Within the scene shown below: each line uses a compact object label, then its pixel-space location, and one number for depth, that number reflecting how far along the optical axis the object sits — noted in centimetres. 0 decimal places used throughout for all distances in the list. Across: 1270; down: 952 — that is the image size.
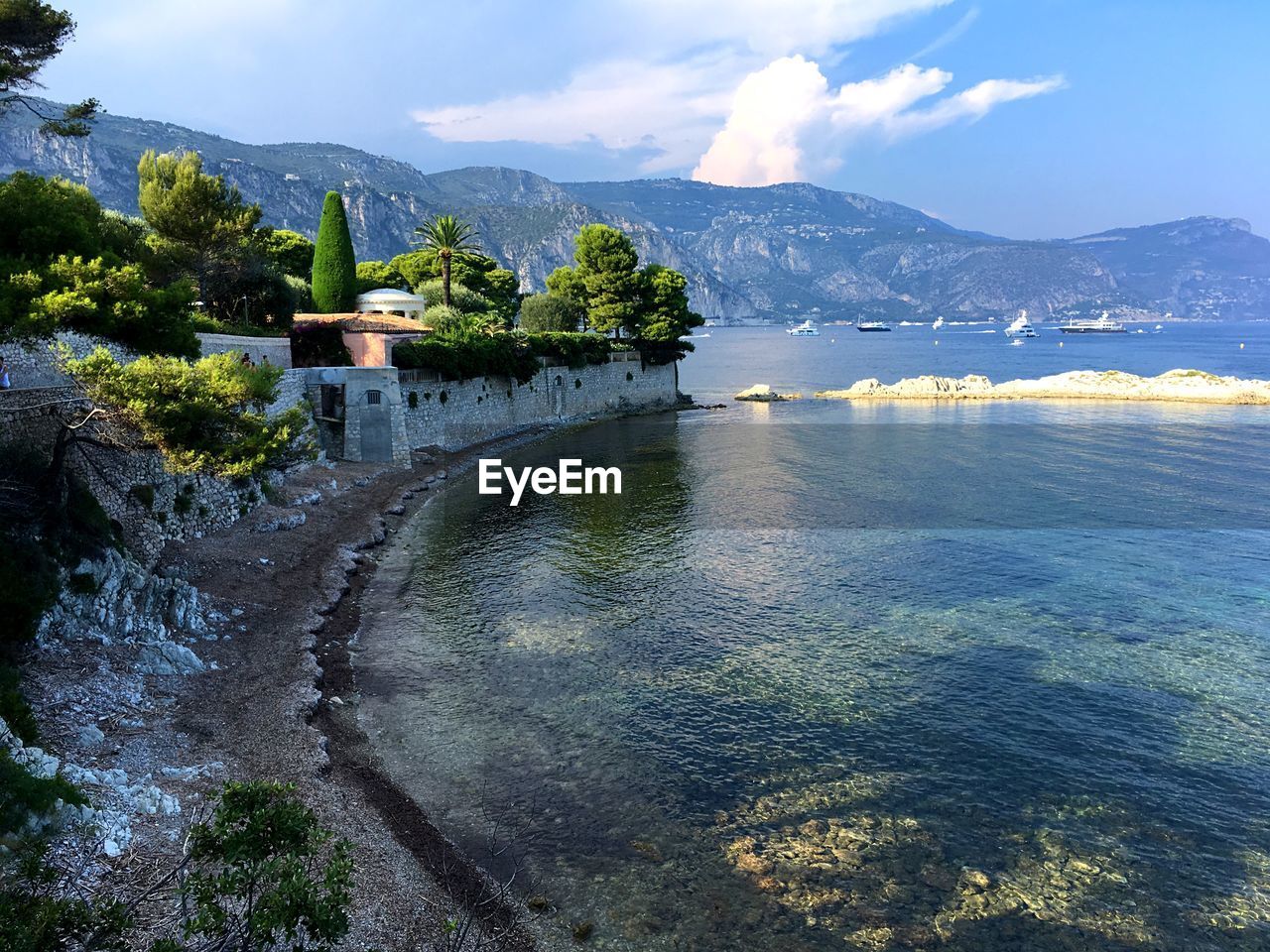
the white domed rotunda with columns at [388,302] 6375
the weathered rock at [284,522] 3242
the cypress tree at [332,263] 6172
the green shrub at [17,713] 1486
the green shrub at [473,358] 5281
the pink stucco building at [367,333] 5097
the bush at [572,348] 7112
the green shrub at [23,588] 1777
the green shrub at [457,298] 7588
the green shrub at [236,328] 3943
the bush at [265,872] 805
